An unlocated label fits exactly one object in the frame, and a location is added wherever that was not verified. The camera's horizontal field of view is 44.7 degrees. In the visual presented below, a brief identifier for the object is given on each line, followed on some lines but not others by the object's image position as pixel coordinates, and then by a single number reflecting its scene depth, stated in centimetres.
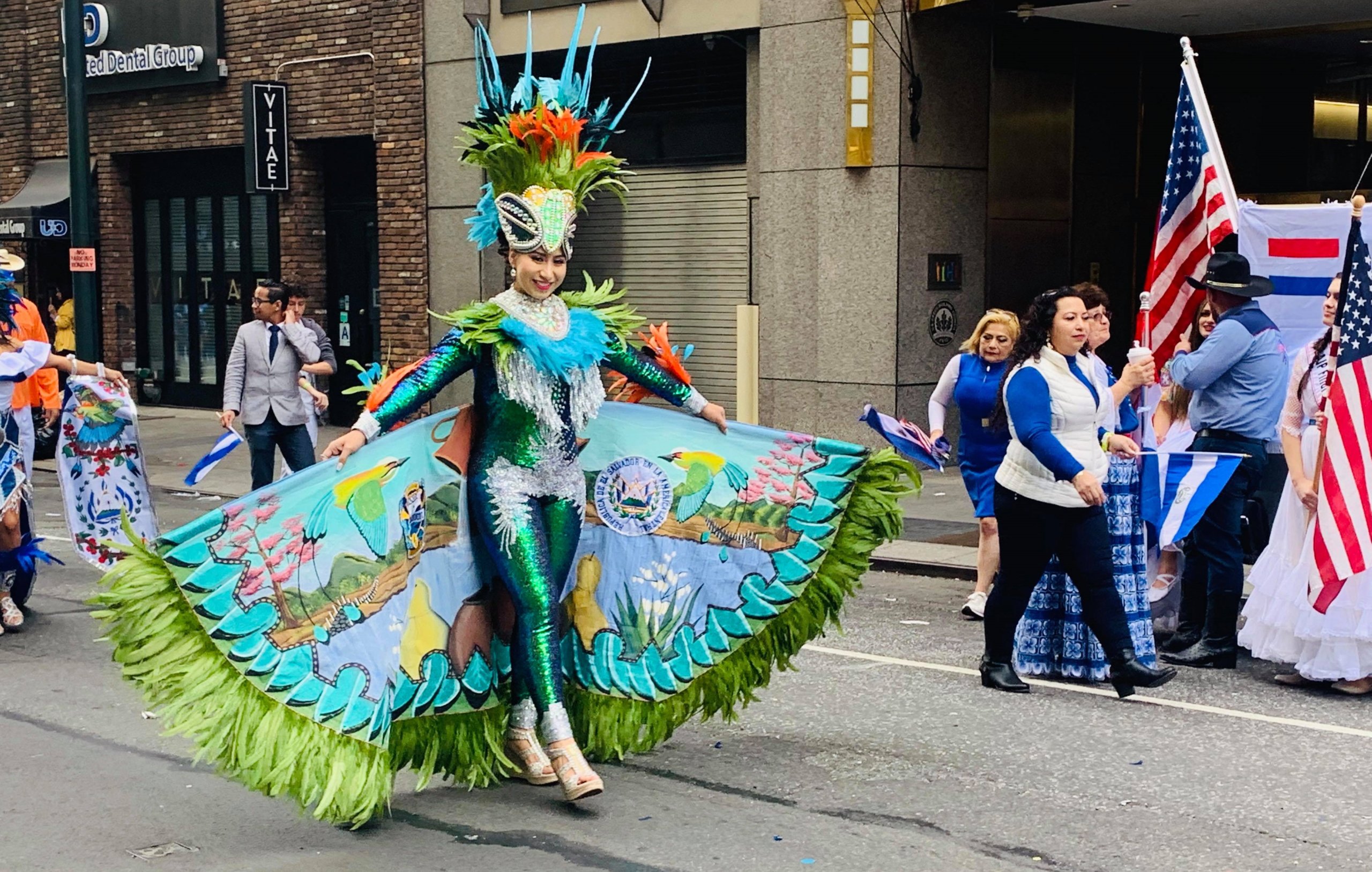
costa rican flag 938
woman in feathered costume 538
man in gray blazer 1095
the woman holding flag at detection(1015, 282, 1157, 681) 725
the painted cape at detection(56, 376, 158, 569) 919
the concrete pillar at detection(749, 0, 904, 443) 1501
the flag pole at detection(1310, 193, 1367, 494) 725
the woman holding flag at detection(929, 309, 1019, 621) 859
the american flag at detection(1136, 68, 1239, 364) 863
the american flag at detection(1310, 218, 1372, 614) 712
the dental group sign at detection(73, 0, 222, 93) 2119
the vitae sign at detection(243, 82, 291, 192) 1983
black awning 2217
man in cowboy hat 754
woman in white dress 704
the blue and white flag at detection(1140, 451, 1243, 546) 744
